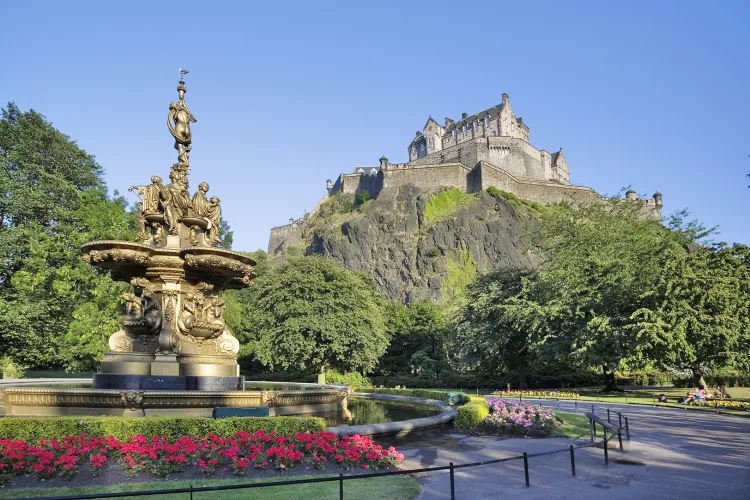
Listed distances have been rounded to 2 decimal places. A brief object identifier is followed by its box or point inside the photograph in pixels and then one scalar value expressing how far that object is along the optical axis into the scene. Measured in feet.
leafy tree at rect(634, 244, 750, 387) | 85.30
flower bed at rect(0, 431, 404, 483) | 24.88
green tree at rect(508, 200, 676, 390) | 91.35
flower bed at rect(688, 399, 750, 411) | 68.03
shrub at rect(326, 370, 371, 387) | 115.34
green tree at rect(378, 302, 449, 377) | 156.15
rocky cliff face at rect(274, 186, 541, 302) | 282.97
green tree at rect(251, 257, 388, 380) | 110.73
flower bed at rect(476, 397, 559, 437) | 44.86
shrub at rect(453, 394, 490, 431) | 46.83
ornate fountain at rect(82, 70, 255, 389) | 43.39
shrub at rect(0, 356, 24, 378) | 96.00
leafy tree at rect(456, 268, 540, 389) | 106.73
